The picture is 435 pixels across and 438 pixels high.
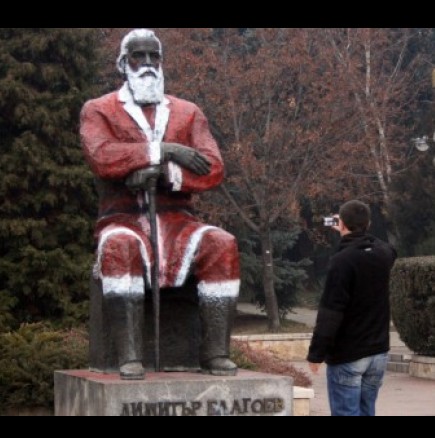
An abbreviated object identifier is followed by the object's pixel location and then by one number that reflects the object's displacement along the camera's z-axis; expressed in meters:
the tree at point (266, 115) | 26.16
